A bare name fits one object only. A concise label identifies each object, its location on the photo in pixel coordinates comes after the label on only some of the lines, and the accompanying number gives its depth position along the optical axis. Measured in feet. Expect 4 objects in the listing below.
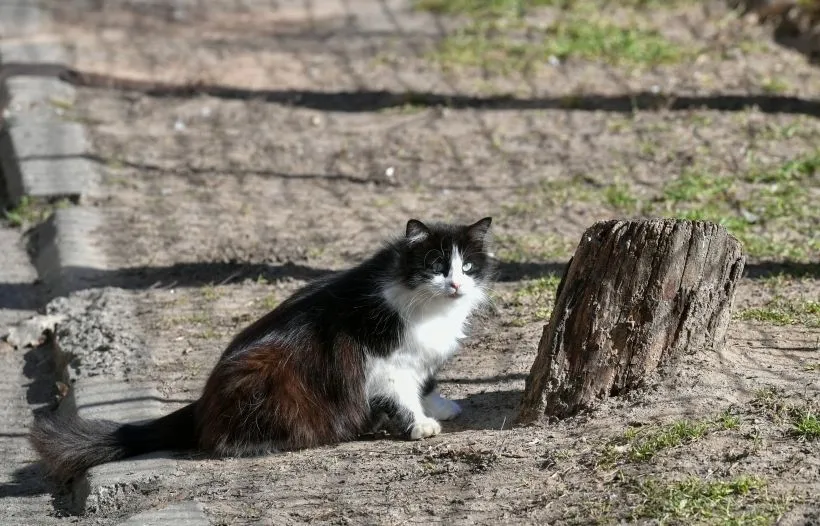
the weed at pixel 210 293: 40.63
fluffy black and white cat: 29.55
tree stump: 27.02
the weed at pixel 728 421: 25.59
